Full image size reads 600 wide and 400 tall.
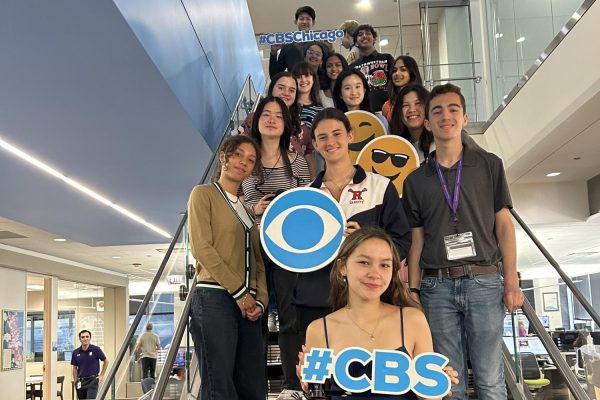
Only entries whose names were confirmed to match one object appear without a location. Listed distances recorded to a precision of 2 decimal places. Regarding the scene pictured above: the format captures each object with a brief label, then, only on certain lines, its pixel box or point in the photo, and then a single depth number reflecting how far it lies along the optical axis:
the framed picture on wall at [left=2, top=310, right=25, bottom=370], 12.29
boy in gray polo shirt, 2.54
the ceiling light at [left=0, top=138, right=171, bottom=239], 5.88
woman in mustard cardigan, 2.81
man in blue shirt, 11.80
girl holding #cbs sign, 1.98
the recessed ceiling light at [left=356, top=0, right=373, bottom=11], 13.00
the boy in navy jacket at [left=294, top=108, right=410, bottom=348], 2.65
